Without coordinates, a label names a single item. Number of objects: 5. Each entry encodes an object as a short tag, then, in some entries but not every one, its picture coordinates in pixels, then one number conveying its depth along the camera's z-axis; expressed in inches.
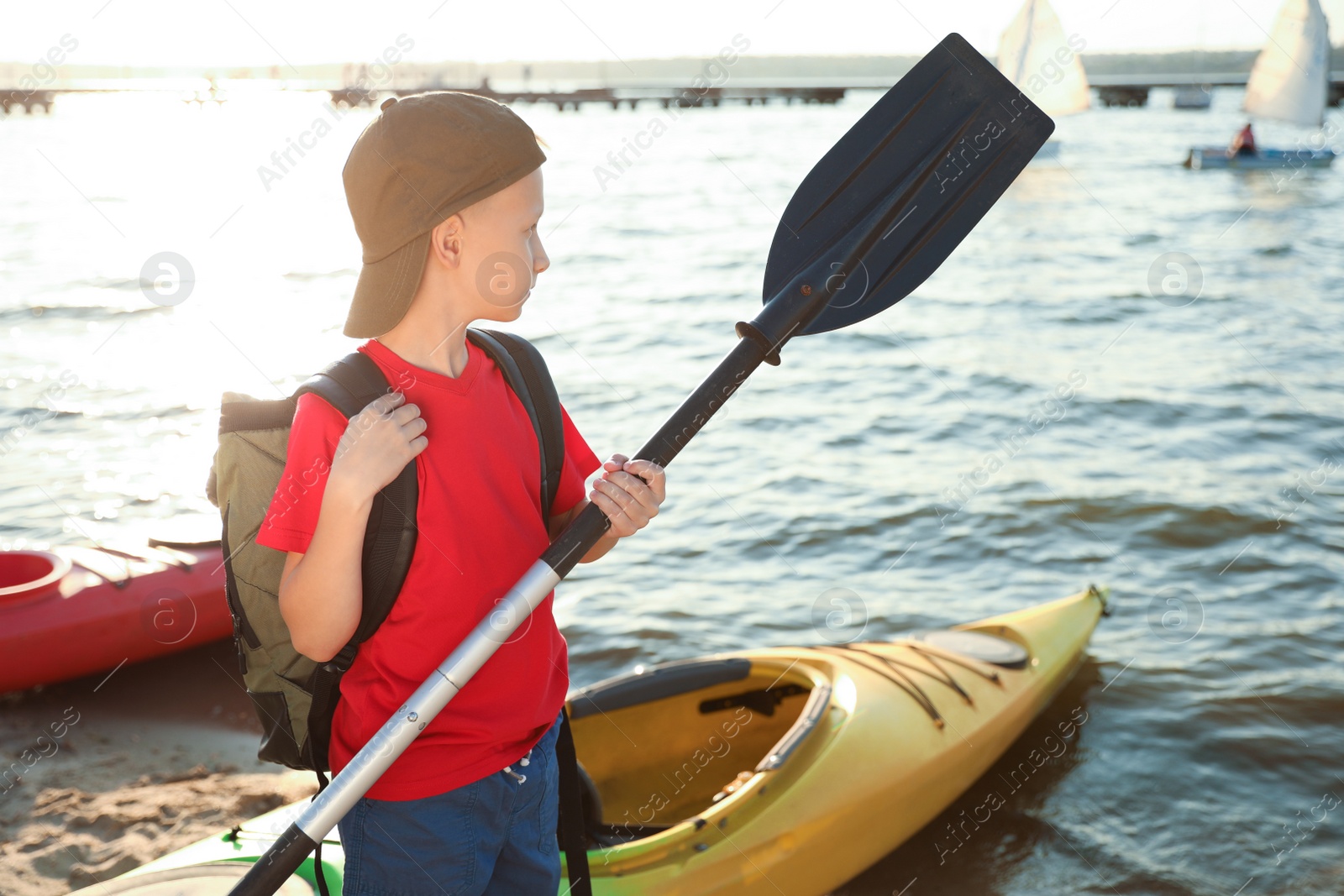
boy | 53.4
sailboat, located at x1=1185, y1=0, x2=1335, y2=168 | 1146.0
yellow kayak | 116.3
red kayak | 171.9
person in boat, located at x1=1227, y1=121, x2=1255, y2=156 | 1083.9
